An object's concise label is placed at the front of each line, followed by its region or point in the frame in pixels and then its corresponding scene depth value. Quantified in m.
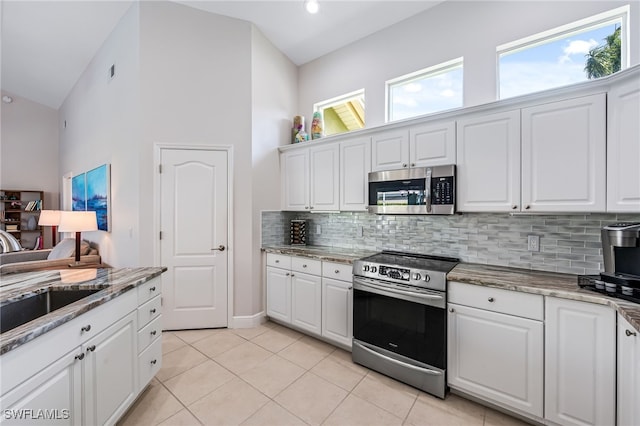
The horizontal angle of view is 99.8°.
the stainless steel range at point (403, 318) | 2.03
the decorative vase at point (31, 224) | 5.91
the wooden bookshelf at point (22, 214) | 5.67
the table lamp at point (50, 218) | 3.94
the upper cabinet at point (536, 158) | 1.78
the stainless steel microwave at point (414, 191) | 2.33
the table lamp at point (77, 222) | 3.21
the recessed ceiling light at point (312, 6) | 2.66
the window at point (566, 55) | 2.03
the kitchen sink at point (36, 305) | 1.40
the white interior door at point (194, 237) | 3.10
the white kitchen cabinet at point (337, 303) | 2.60
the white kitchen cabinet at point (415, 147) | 2.37
